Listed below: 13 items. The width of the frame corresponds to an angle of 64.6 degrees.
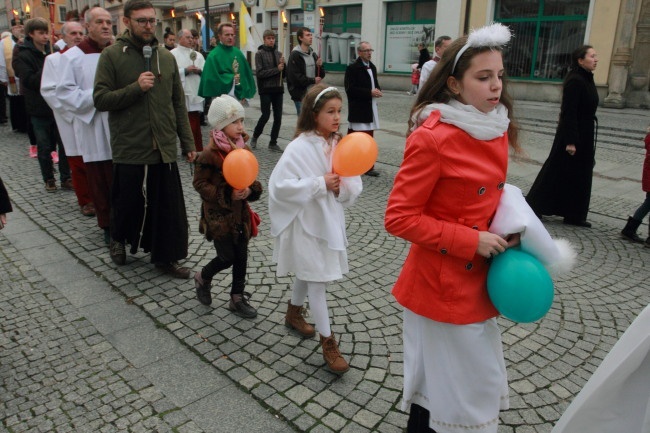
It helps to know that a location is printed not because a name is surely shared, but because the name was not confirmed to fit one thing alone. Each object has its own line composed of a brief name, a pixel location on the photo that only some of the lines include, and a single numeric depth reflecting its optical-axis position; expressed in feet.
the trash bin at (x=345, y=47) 79.25
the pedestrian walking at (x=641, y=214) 17.99
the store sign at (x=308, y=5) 80.08
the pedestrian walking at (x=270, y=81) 31.53
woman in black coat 18.89
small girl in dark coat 11.25
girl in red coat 6.40
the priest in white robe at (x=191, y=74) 28.48
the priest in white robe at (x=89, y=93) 15.31
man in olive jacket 13.43
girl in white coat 9.97
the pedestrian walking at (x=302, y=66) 30.86
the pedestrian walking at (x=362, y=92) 25.80
